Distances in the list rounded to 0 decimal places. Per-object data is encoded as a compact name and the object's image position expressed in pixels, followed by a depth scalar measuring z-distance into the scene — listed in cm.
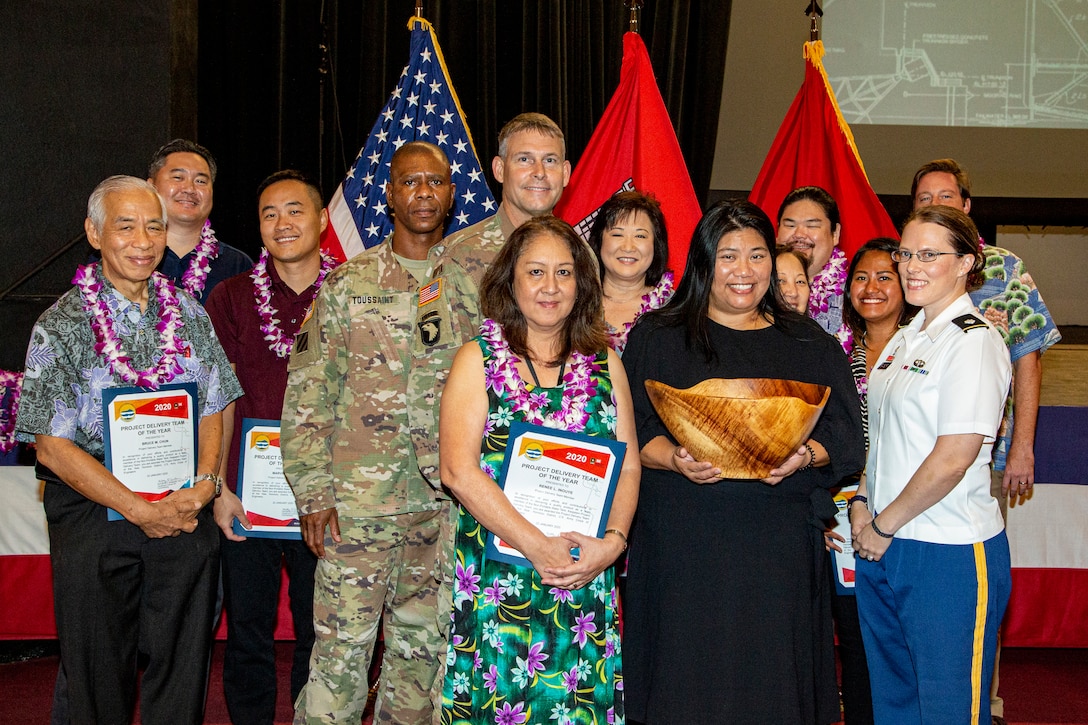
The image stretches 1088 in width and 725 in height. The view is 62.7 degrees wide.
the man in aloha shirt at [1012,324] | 312
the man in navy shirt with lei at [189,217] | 326
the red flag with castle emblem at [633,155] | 418
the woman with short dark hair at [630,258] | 275
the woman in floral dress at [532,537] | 215
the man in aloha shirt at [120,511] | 234
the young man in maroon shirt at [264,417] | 300
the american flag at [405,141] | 440
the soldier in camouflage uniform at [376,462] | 265
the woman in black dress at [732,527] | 218
